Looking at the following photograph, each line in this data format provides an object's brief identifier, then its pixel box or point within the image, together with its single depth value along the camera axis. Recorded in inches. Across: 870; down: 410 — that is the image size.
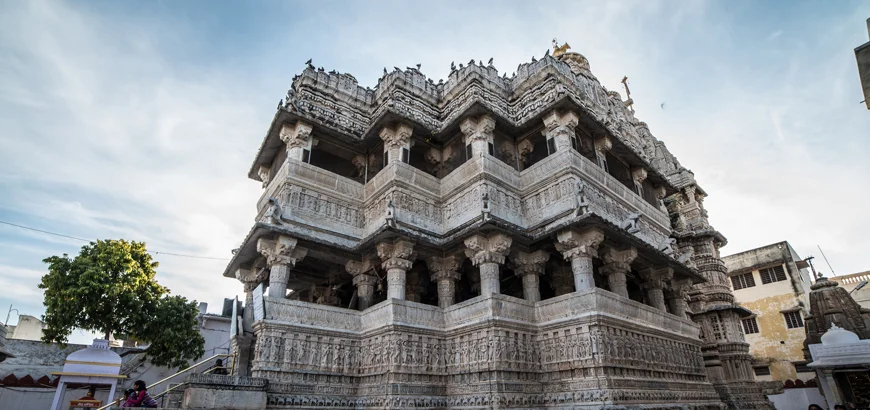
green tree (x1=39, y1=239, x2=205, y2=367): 721.6
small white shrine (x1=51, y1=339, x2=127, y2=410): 631.2
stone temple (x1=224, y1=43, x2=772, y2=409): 481.7
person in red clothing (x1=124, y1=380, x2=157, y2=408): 401.4
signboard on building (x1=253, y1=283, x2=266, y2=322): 474.3
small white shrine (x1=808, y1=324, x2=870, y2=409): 491.8
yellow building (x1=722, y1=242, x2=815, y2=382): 1096.2
